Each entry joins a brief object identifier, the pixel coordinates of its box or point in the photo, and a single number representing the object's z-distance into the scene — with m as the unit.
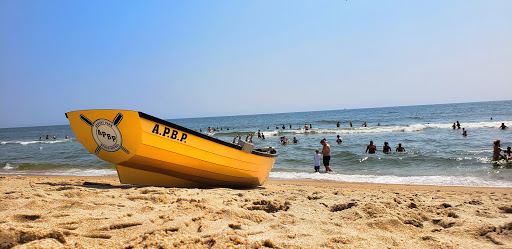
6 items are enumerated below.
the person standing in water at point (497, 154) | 12.99
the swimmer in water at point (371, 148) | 17.45
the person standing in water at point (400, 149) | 17.50
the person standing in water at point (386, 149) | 17.58
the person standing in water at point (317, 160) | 13.14
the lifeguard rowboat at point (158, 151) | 5.57
